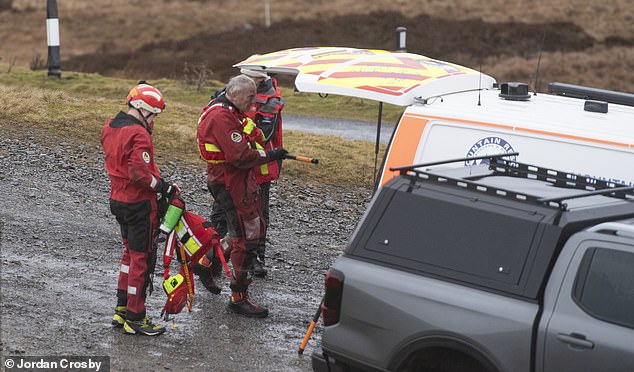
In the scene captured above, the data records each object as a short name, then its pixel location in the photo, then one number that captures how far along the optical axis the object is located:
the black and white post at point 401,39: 29.72
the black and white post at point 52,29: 39.87
